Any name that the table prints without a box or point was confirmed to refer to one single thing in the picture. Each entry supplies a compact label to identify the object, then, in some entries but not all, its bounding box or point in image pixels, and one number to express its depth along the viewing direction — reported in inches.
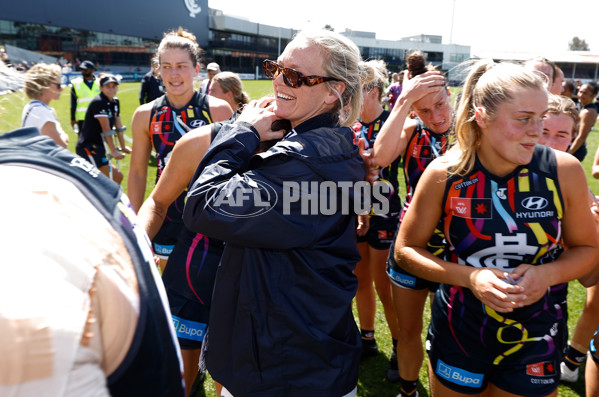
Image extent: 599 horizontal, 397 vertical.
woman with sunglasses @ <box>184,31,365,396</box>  58.9
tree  3521.2
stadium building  1833.2
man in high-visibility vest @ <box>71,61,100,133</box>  349.7
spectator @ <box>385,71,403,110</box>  440.5
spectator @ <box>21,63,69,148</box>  144.5
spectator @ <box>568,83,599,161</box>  280.2
